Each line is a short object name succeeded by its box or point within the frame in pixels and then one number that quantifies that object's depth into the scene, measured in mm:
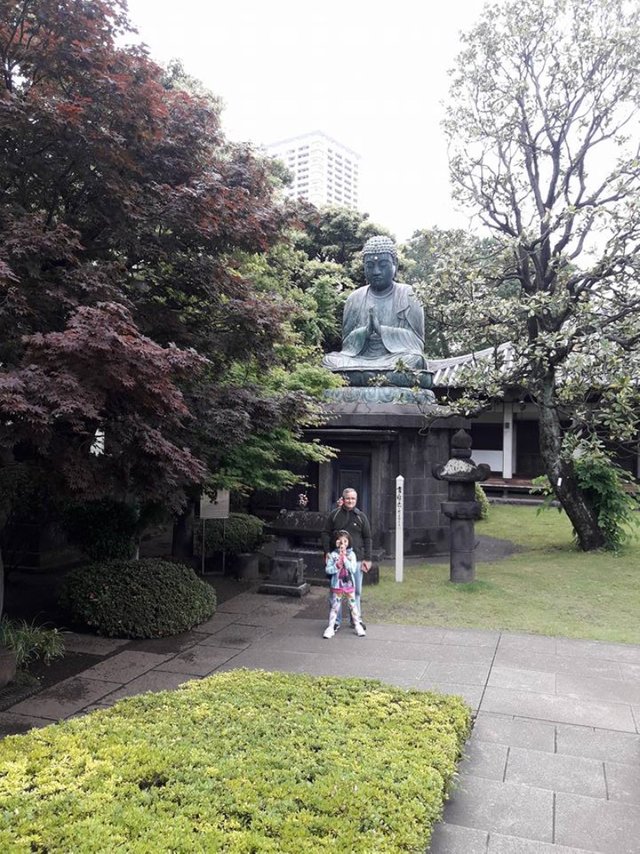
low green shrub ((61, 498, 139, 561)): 10500
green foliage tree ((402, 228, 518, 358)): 12023
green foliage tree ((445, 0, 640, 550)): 11156
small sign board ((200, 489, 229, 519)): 10414
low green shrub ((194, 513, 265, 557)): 11641
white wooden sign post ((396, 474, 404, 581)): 10523
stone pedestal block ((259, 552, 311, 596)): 9773
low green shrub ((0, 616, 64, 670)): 6395
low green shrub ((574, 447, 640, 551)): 13023
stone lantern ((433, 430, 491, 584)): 10523
